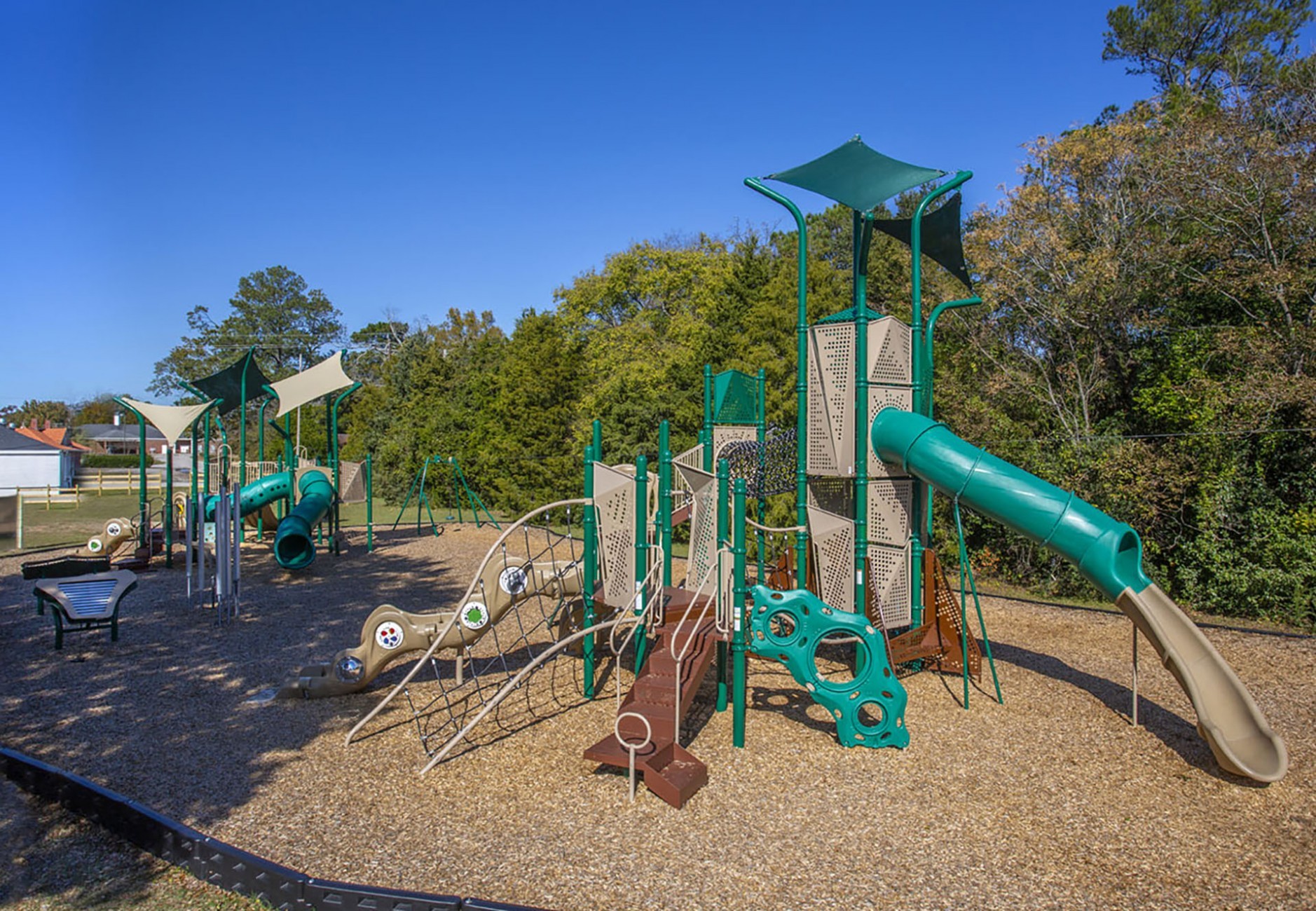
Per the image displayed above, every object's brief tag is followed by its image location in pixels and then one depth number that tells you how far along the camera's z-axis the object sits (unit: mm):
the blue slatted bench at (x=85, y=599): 9266
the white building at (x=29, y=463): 39438
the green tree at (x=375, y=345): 57469
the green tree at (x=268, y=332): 56531
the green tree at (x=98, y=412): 90938
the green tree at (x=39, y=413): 87375
